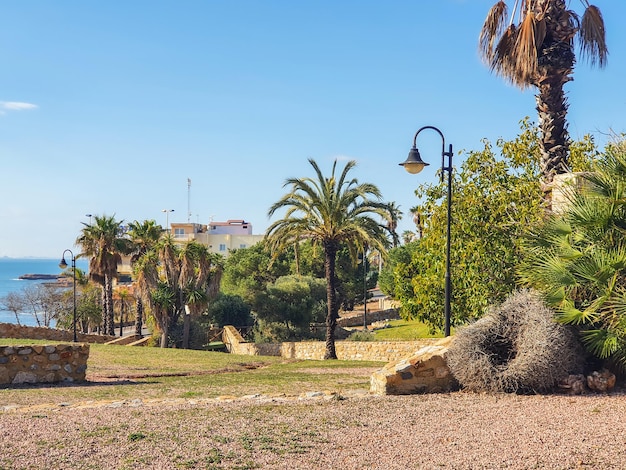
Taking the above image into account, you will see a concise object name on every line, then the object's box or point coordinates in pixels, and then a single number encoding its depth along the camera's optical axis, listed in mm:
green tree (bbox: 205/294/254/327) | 38672
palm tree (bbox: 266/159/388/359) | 24766
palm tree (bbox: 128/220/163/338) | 40781
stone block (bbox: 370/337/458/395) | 10109
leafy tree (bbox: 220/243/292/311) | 42669
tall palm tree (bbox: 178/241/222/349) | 33000
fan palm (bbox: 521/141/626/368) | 9773
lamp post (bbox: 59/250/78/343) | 32853
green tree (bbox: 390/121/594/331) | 18172
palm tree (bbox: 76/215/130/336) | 39875
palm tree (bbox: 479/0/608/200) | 16344
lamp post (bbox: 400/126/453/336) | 13688
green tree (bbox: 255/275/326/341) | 36438
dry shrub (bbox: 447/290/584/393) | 9711
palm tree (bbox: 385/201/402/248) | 24312
